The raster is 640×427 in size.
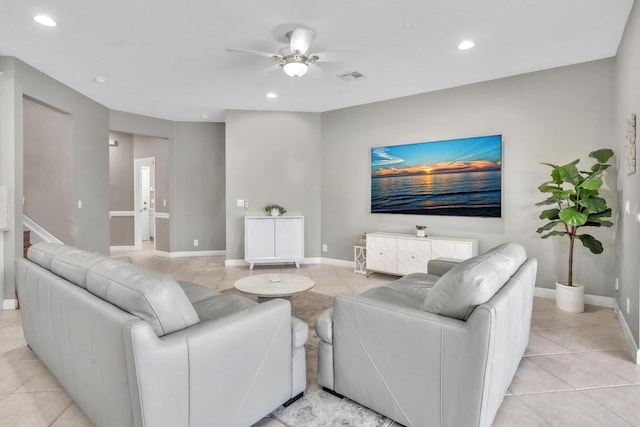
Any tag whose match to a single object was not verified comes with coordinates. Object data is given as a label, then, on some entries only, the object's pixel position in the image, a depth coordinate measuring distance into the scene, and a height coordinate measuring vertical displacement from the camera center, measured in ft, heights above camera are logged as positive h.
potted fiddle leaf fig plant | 10.62 -0.09
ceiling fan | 9.66 +4.50
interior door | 27.50 +0.58
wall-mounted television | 14.05 +1.31
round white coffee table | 9.21 -2.29
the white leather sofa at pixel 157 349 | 4.13 -2.03
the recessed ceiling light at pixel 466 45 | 10.47 +5.07
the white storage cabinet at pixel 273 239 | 17.66 -1.73
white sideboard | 13.80 -1.88
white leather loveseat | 4.69 -2.20
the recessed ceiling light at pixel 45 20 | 9.06 +5.02
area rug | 5.70 -3.61
